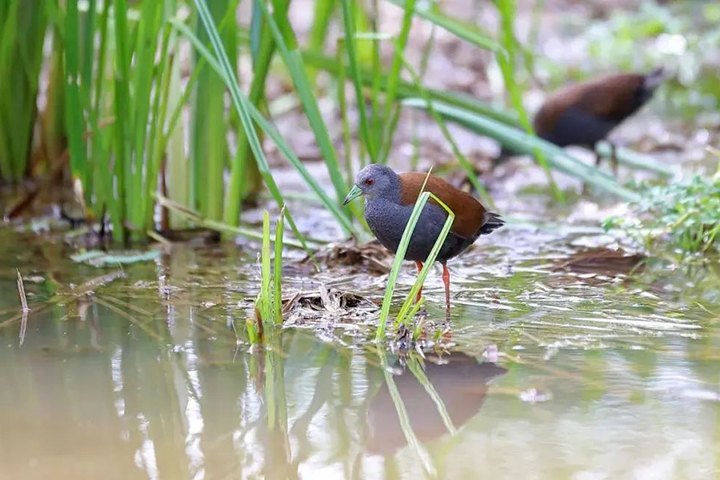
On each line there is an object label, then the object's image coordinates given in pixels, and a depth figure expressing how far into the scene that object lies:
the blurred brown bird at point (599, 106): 12.05
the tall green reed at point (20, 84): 8.60
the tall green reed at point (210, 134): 7.66
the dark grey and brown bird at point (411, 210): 6.40
